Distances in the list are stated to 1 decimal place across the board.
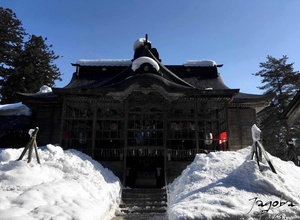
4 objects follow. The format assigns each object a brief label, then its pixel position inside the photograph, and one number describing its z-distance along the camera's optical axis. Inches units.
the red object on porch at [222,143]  571.3
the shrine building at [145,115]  494.0
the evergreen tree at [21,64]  1008.9
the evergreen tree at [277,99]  1081.4
